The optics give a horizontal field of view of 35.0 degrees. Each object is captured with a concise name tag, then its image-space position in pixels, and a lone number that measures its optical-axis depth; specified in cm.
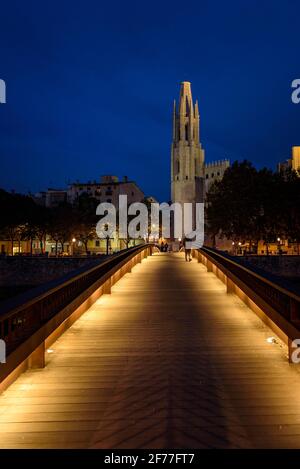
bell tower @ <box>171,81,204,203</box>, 12762
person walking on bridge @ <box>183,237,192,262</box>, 3416
